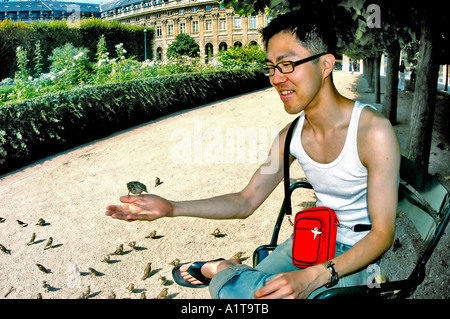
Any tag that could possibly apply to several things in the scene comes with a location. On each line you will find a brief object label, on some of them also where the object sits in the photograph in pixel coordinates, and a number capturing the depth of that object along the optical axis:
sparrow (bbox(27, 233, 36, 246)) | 4.51
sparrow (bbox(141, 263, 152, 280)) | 3.63
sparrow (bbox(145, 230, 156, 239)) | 4.45
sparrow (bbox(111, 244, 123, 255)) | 4.09
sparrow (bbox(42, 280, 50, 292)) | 3.56
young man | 1.54
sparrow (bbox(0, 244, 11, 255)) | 4.32
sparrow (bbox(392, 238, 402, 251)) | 3.80
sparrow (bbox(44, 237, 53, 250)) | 4.32
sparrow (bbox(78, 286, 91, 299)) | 3.37
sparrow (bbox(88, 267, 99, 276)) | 3.73
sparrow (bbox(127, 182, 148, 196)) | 3.52
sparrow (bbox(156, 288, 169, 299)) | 3.27
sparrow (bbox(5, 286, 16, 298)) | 3.55
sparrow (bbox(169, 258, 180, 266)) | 3.82
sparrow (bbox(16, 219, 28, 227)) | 5.04
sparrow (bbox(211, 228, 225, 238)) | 4.37
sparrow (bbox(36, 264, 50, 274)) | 3.79
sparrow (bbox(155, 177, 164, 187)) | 6.14
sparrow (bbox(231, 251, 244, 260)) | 3.83
